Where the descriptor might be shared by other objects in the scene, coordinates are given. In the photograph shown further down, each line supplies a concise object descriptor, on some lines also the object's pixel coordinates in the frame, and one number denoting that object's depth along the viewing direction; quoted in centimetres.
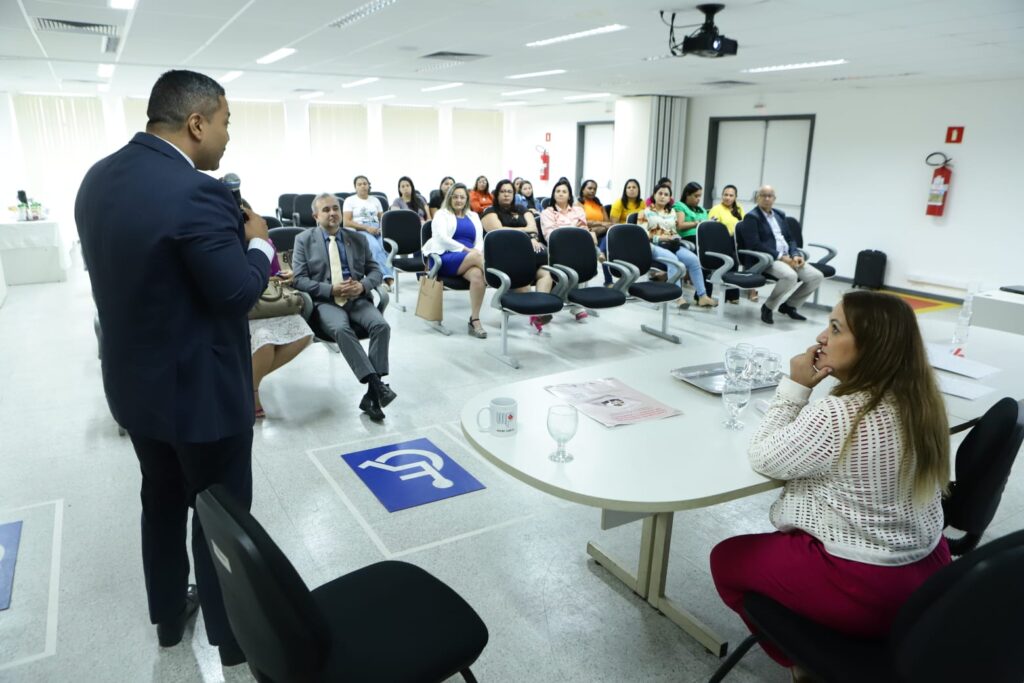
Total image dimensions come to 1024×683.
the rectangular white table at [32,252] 760
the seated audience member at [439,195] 841
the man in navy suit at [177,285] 156
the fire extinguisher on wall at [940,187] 812
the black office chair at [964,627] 119
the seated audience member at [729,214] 746
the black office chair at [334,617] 116
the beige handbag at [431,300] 575
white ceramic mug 193
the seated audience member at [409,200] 852
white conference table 166
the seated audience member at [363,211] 763
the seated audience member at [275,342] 387
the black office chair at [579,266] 544
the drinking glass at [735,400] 206
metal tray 234
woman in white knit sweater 154
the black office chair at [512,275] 514
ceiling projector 486
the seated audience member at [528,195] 870
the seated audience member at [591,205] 807
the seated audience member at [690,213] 744
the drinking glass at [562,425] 179
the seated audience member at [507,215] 690
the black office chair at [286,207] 977
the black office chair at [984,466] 181
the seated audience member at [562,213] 704
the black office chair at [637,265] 566
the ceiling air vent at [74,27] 556
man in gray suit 410
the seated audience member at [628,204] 786
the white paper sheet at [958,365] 262
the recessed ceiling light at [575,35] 546
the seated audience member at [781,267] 654
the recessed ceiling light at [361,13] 482
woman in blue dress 590
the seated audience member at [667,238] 698
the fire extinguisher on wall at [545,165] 1526
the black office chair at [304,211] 898
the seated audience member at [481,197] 837
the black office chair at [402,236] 685
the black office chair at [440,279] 582
